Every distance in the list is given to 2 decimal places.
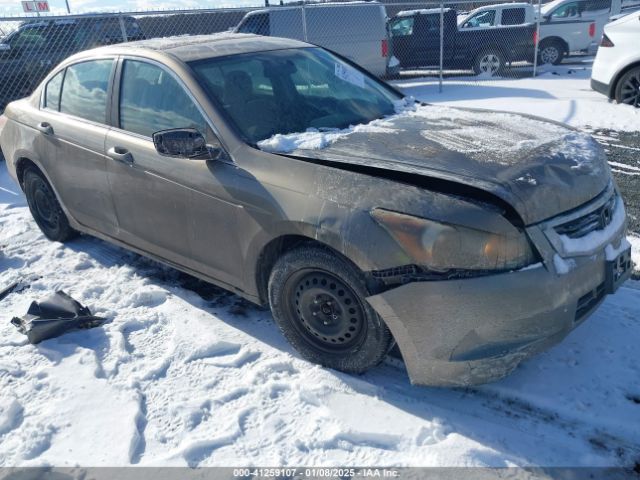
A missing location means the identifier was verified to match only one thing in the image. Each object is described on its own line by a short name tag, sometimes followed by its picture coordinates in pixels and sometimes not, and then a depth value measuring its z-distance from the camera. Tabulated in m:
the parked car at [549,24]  14.58
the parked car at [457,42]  14.18
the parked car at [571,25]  15.29
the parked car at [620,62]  8.41
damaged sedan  2.49
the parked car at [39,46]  10.11
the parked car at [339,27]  11.29
